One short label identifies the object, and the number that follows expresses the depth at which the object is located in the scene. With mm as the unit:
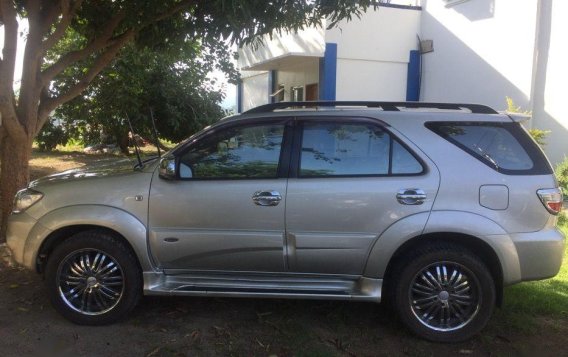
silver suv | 3900
